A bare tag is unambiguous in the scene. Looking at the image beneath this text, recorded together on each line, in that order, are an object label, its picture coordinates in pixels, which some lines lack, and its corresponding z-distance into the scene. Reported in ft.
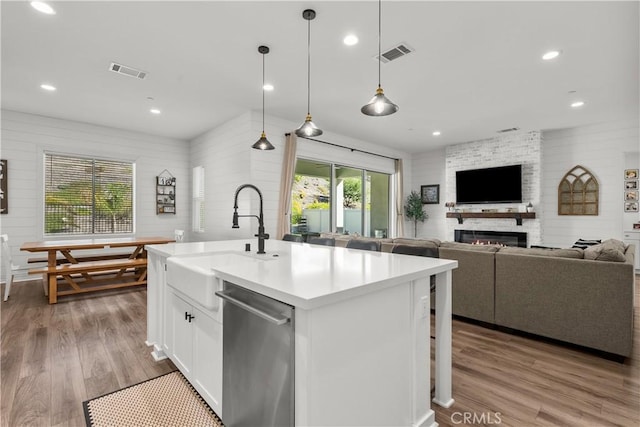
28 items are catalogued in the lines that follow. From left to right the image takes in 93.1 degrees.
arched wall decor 19.51
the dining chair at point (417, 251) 8.45
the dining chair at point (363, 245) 10.17
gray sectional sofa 7.91
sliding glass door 20.43
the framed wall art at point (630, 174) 18.43
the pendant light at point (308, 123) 8.58
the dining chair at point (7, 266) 13.12
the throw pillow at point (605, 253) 8.03
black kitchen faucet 7.18
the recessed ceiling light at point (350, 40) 9.71
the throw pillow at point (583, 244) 12.44
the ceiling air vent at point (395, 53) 10.36
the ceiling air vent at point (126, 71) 11.69
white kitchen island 3.72
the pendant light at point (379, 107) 7.32
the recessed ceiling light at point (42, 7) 8.18
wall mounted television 21.70
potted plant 27.25
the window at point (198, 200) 21.57
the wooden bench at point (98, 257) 16.46
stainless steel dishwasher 3.87
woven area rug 5.73
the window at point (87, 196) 18.20
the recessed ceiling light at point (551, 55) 10.71
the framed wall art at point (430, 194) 26.99
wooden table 12.97
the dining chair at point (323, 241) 11.27
